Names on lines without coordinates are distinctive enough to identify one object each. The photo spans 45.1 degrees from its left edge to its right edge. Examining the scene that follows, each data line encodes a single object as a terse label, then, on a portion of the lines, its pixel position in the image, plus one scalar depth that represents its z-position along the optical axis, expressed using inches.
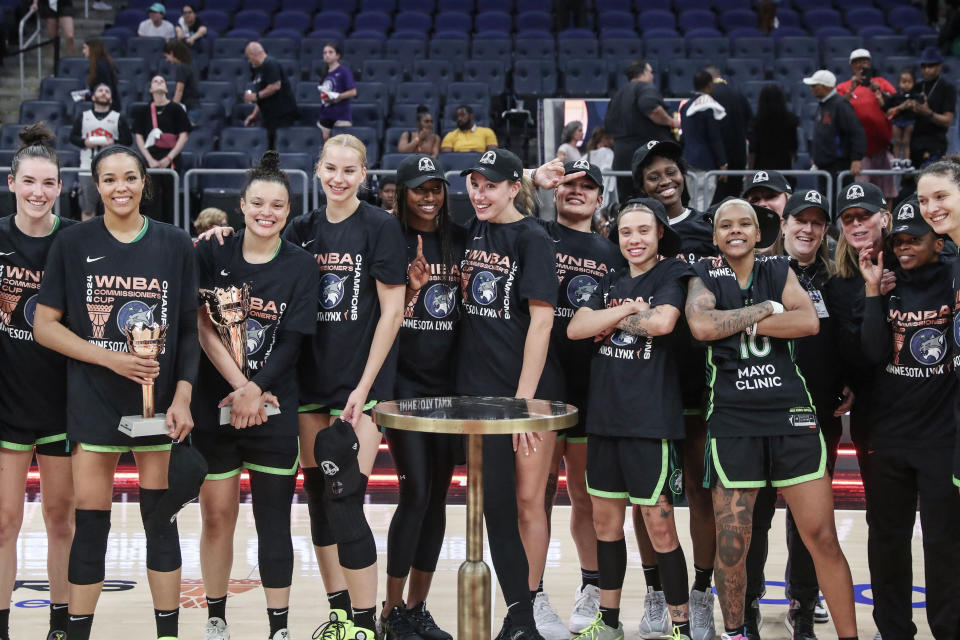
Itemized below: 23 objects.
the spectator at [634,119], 338.6
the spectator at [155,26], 550.6
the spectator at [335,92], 448.8
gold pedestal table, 134.0
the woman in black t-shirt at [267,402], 160.9
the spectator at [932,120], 410.0
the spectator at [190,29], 542.0
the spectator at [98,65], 437.7
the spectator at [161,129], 410.6
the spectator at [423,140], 441.1
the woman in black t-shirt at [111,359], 152.4
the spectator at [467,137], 442.9
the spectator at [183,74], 449.6
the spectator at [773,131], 395.9
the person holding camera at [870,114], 390.0
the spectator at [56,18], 548.1
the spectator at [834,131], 374.9
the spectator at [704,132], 359.9
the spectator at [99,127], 402.1
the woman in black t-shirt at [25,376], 161.2
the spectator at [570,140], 417.7
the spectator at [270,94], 458.0
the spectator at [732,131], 366.6
